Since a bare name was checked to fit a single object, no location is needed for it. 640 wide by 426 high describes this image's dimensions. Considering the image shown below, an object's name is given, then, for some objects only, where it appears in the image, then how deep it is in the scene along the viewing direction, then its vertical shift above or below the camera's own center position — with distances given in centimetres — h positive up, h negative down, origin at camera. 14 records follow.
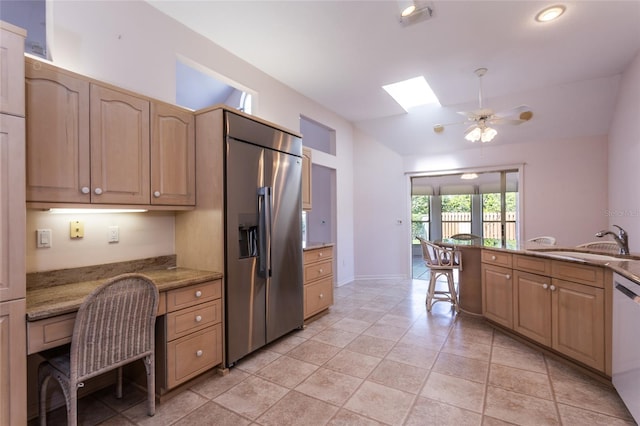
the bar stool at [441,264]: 380 -68
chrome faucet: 252 -26
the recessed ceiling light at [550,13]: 256 +173
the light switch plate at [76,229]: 208 -10
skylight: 432 +184
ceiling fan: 350 +109
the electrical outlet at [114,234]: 229 -15
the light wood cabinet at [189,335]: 204 -88
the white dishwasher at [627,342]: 166 -79
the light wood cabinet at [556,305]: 215 -79
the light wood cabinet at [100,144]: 169 +46
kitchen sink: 236 -38
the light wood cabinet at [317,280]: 347 -82
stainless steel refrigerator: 246 -19
